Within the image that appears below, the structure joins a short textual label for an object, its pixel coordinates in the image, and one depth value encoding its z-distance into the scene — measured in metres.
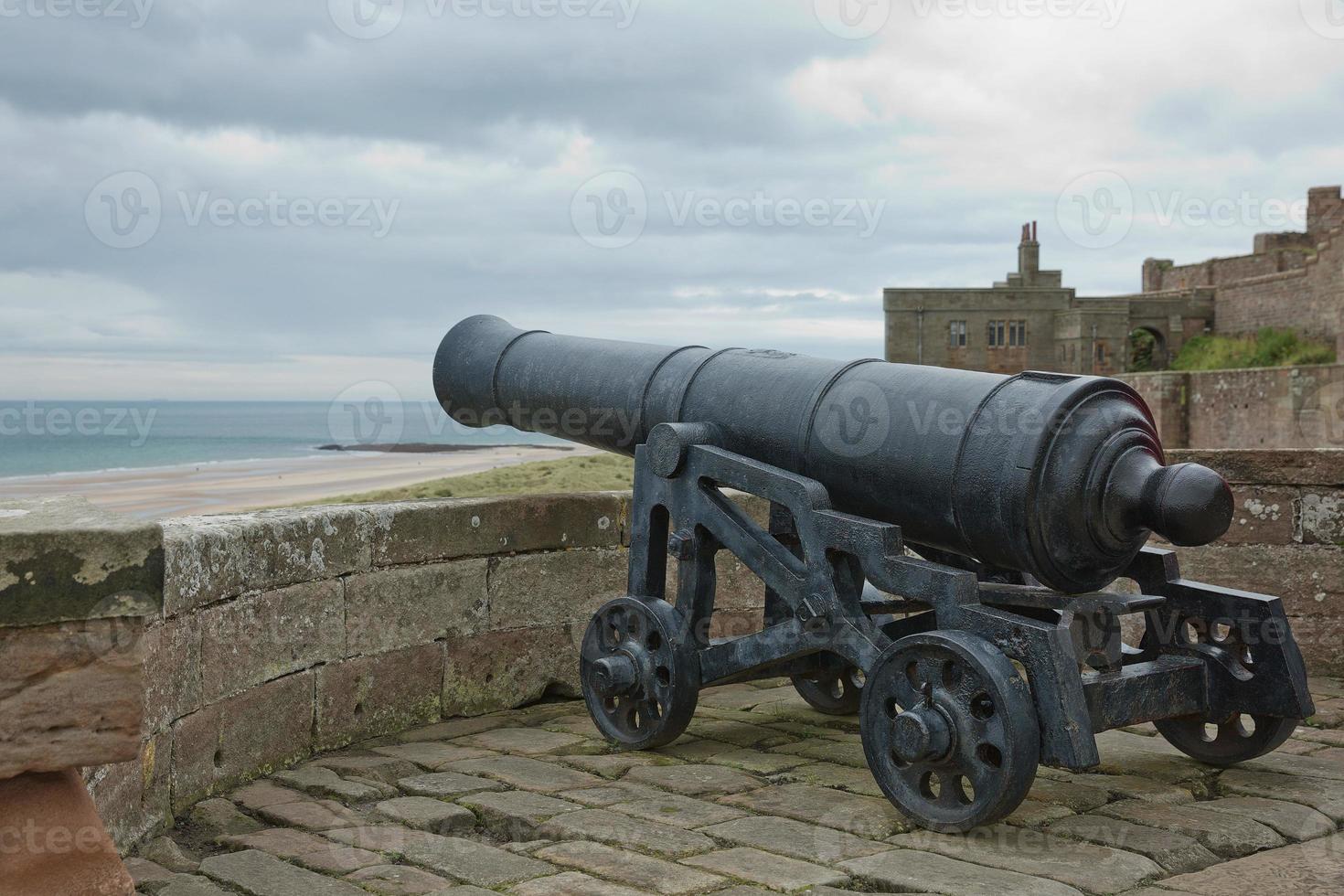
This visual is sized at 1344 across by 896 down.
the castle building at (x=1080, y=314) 46.44
